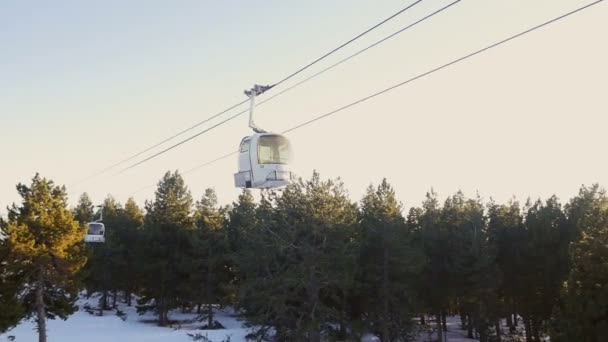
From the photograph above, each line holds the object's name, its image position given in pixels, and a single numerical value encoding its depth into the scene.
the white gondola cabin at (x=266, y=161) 19.94
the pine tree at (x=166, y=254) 53.16
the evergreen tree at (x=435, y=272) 46.56
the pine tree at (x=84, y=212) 84.00
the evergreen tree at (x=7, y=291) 31.84
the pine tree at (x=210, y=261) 51.59
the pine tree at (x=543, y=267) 42.75
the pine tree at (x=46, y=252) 33.97
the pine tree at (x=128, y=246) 59.02
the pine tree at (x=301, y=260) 33.81
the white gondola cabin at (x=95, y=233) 34.84
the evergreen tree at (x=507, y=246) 46.25
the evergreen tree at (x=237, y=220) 53.18
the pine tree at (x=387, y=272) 39.19
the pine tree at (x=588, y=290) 26.34
